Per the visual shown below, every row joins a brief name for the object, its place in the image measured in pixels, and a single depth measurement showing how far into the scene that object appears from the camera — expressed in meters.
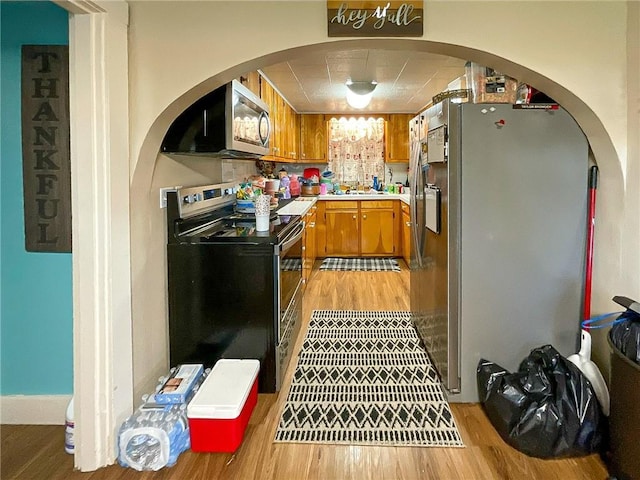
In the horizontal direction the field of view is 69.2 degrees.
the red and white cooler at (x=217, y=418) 1.96
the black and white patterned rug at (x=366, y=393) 2.11
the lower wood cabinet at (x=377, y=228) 6.12
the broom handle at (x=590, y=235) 2.22
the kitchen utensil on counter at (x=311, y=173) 6.70
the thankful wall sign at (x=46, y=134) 2.06
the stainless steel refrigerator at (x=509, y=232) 2.26
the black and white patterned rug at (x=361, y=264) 5.73
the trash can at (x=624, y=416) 1.54
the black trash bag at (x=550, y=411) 1.89
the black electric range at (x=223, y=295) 2.47
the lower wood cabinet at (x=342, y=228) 6.16
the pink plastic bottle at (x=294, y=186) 5.96
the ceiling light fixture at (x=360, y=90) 4.59
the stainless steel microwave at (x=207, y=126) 2.41
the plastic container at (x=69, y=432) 1.94
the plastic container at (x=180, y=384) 2.07
